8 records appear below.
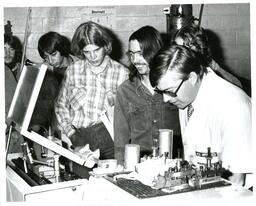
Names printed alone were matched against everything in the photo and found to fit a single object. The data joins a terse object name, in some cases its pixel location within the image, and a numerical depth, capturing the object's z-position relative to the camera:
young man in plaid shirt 1.98
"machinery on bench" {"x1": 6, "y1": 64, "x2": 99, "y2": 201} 1.20
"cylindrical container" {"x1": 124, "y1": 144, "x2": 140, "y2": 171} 1.34
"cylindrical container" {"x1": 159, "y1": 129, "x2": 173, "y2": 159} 1.34
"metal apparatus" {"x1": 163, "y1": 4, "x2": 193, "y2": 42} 2.25
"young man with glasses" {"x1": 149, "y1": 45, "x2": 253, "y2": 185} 1.25
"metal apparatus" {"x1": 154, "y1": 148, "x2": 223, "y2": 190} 1.10
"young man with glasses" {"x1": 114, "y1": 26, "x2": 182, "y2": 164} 1.70
